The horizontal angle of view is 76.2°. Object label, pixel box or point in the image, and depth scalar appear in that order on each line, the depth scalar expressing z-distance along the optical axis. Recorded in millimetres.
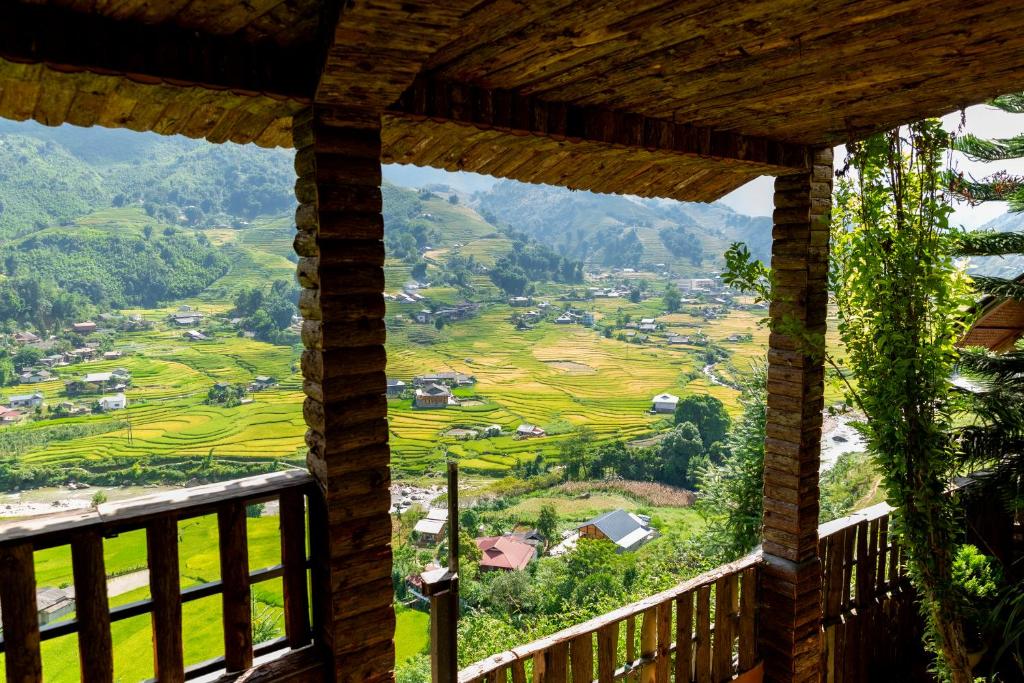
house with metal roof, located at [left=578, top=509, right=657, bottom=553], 31733
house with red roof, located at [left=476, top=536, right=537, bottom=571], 29922
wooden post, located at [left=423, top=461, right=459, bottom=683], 1628
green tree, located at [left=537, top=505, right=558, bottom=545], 33406
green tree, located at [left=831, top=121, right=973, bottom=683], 2975
